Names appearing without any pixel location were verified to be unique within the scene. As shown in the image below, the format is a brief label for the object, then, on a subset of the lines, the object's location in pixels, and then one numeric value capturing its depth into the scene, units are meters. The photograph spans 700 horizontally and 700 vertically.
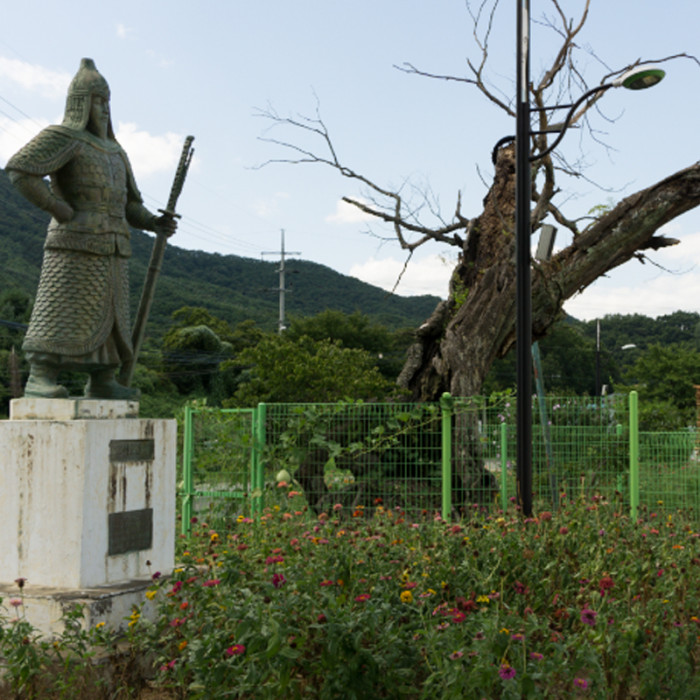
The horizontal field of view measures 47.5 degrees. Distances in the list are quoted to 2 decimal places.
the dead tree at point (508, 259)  11.90
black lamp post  7.04
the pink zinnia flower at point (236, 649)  3.39
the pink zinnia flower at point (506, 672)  3.02
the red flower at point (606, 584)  4.16
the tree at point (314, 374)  12.89
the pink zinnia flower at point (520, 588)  4.33
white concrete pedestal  5.13
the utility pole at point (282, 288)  49.53
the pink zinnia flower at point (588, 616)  3.43
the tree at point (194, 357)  42.88
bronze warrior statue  5.63
